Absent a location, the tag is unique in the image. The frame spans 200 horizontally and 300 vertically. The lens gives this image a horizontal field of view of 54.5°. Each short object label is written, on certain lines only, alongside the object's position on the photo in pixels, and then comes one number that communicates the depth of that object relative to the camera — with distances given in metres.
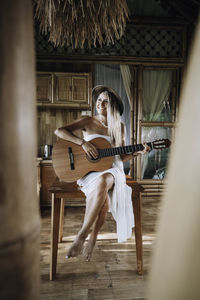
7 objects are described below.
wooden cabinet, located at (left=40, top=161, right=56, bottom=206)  2.60
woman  1.18
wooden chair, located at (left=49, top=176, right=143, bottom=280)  1.19
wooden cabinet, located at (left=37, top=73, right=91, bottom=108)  2.81
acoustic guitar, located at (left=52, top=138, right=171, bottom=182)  1.34
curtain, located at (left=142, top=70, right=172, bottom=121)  3.18
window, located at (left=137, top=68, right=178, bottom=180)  3.17
